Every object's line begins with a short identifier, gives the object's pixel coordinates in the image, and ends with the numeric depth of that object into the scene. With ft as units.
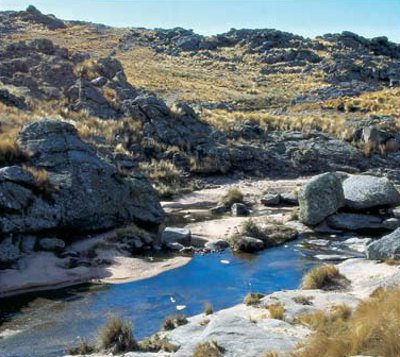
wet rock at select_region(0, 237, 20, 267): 79.87
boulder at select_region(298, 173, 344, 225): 108.68
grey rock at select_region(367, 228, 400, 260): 79.05
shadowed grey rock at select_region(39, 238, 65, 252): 86.53
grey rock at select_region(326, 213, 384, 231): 107.55
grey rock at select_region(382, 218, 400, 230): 107.24
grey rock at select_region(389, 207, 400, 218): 111.94
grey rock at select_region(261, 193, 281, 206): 129.80
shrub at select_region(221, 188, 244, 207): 127.47
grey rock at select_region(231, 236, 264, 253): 94.99
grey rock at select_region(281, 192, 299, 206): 130.21
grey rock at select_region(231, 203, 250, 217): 119.55
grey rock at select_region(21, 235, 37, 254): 84.43
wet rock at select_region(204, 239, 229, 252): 95.48
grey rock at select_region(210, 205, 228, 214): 122.75
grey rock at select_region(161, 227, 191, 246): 97.40
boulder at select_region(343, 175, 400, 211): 111.45
